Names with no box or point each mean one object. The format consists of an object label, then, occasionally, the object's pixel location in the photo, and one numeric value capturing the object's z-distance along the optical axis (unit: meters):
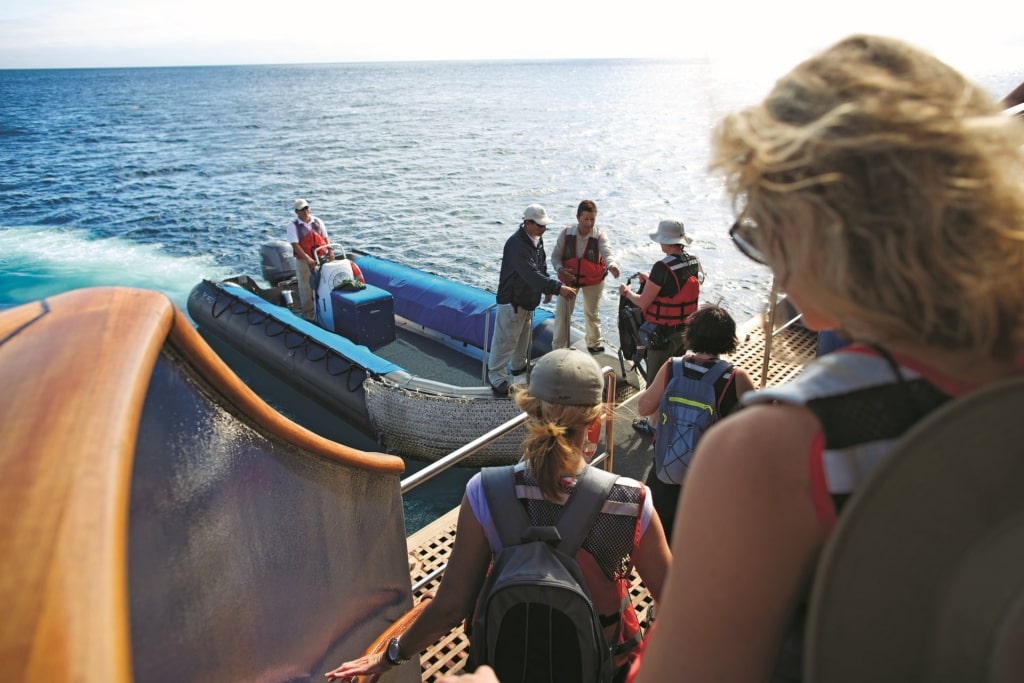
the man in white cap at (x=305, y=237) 10.92
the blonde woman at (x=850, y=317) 0.60
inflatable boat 8.26
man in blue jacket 6.46
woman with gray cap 1.57
